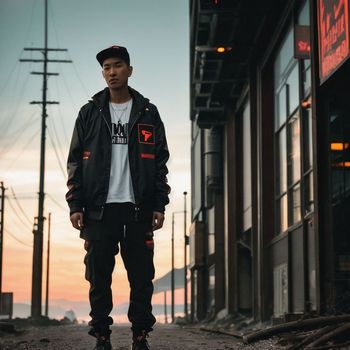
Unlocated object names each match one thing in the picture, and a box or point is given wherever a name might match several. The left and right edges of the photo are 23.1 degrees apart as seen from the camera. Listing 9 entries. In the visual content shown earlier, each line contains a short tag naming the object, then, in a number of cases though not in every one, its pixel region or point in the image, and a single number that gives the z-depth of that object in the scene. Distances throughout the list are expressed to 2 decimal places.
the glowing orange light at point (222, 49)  20.75
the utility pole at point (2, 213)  53.46
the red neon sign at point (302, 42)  15.63
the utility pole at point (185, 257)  53.16
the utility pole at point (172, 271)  74.50
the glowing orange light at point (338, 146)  12.92
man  6.02
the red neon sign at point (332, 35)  10.88
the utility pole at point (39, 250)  43.66
